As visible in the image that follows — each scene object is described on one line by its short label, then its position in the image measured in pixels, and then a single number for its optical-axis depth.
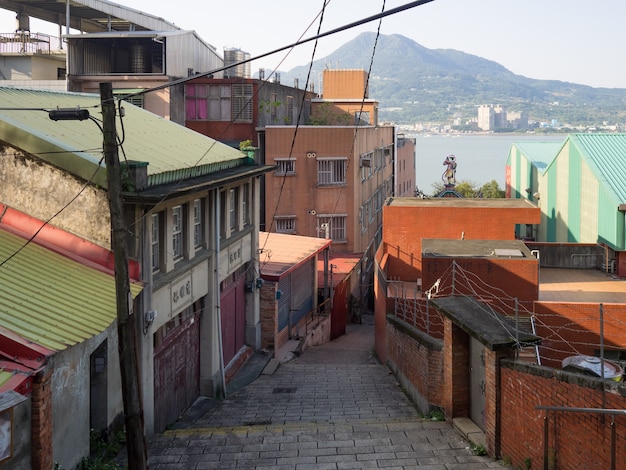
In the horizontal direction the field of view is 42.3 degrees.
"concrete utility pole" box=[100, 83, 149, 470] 11.04
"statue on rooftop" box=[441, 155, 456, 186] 58.66
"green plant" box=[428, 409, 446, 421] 17.00
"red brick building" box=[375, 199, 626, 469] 11.65
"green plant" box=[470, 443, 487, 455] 14.52
